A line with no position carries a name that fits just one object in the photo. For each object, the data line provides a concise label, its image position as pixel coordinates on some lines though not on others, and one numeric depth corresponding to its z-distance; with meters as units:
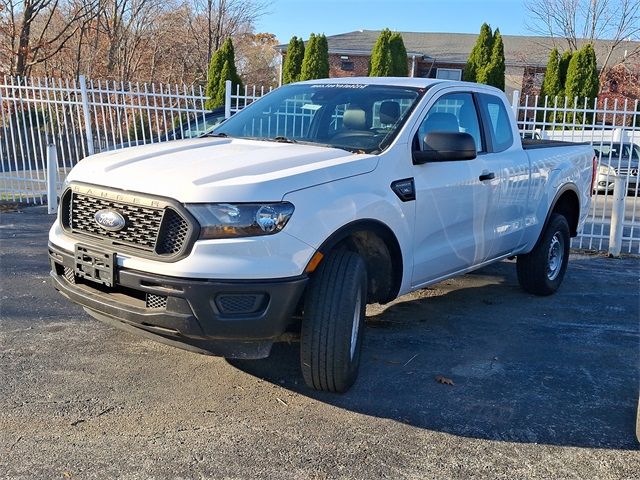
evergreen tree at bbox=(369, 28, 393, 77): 24.48
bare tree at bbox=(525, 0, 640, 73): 31.84
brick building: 34.25
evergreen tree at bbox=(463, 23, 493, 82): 24.30
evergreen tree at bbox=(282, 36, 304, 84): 25.12
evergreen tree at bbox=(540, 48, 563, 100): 23.62
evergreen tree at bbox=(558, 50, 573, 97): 23.92
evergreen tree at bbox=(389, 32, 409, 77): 24.83
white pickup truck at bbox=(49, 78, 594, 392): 3.29
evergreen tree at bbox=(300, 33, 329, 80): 24.02
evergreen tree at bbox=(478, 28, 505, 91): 23.72
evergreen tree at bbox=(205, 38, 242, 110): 17.66
